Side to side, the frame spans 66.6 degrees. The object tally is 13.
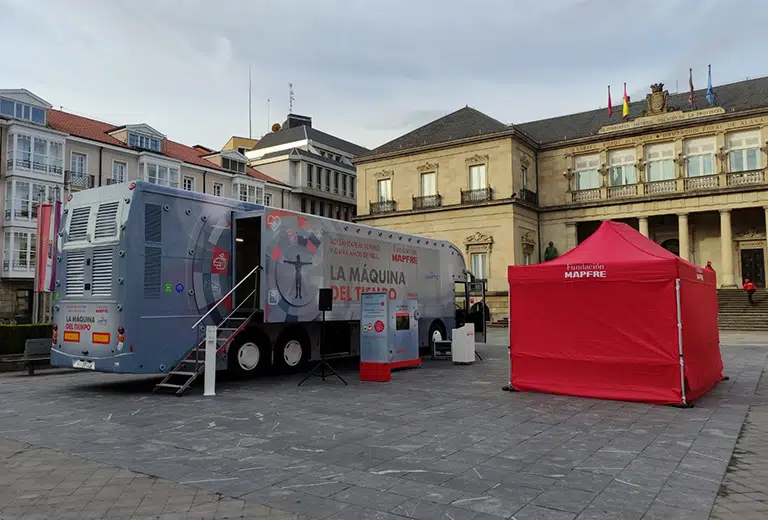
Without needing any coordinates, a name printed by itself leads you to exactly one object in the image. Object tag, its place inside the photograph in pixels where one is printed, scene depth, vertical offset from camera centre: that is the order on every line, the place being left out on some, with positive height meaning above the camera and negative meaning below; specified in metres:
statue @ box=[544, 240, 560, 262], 41.51 +2.97
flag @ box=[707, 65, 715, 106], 38.84 +13.15
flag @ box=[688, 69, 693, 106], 39.11 +13.72
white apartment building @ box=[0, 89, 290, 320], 38.41 +9.82
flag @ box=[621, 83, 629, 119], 41.31 +13.17
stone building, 37.09 +7.79
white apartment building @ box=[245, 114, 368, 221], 61.91 +14.28
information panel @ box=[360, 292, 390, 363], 13.08 -0.75
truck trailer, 10.95 +0.30
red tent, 9.91 -0.55
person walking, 32.84 +0.20
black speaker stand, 12.38 -1.71
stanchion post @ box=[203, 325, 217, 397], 11.05 -1.22
